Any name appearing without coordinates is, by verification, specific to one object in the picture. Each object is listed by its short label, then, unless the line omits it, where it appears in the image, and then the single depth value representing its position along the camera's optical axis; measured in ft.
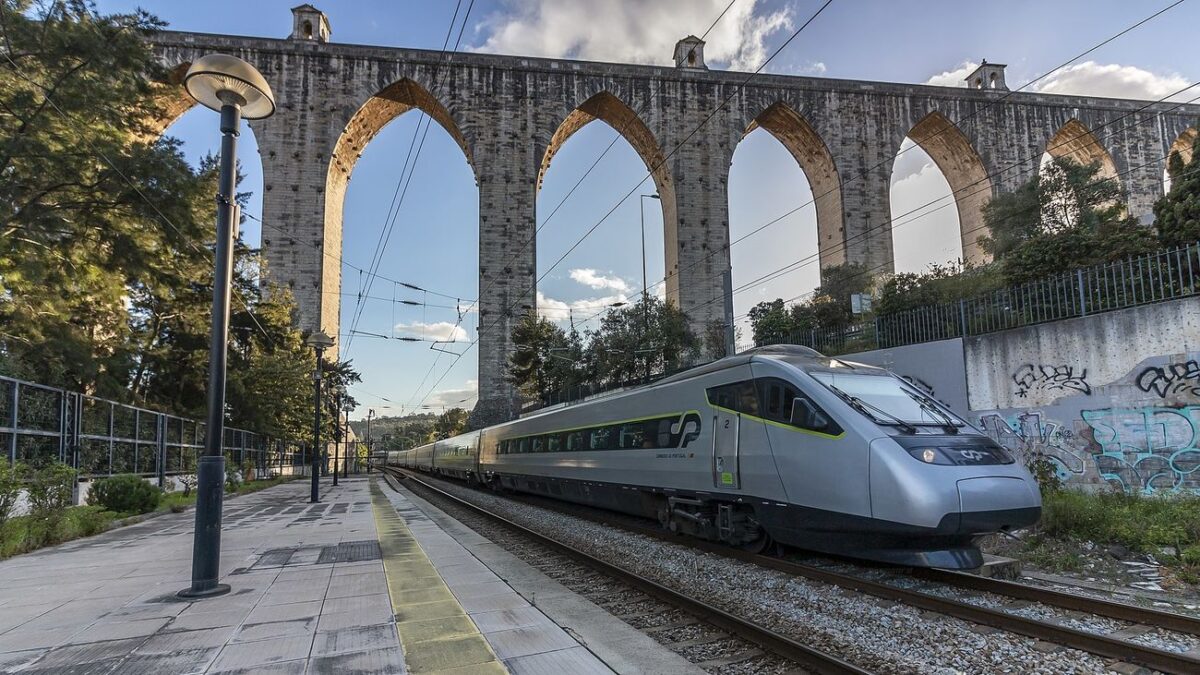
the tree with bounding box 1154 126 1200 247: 44.45
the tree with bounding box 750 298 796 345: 90.03
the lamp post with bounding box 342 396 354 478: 143.96
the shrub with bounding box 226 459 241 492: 73.82
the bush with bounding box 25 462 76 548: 32.20
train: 20.06
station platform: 14.13
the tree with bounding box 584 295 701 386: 101.19
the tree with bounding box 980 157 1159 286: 53.16
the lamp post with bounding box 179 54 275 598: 20.38
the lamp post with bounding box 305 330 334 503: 59.31
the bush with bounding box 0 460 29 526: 29.60
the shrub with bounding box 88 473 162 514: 44.93
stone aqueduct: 135.64
